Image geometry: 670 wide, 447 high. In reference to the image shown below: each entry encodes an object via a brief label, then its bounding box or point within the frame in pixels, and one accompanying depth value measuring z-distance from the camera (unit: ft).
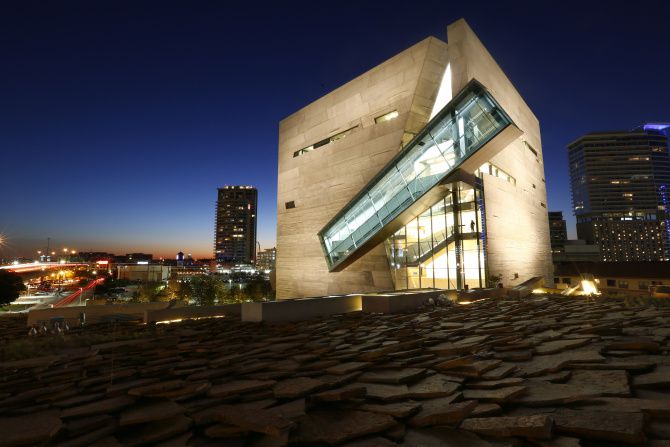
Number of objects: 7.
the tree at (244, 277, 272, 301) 97.85
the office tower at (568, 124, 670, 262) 454.81
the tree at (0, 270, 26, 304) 104.43
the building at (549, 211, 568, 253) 488.85
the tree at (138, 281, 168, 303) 97.04
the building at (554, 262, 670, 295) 122.21
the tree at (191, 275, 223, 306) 97.81
